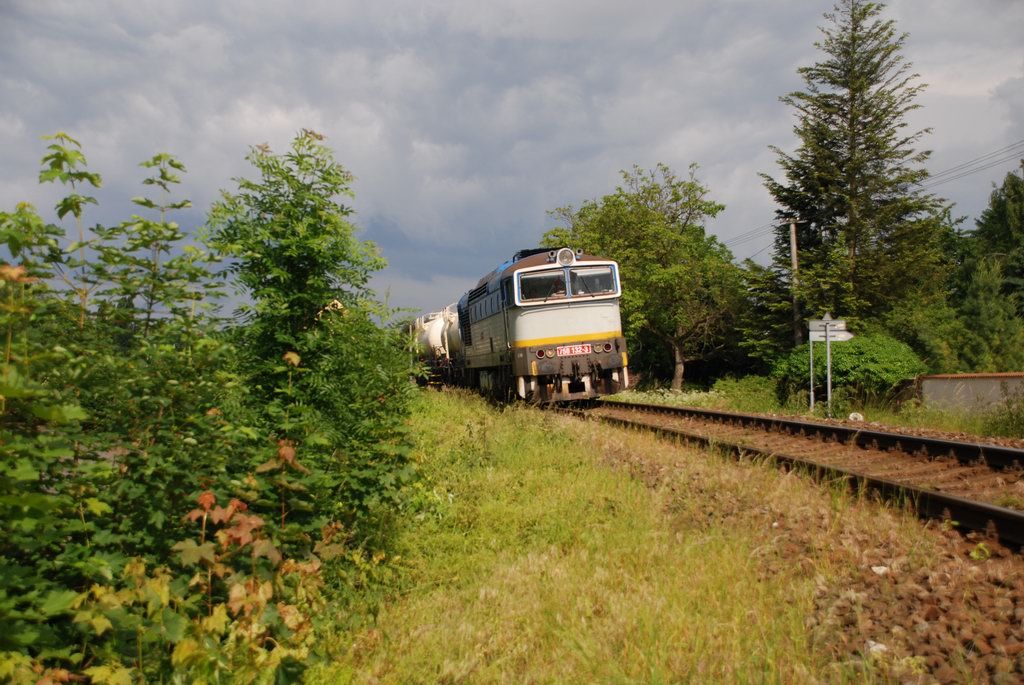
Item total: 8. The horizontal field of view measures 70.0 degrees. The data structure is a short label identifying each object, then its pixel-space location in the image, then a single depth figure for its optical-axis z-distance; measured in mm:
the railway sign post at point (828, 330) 14789
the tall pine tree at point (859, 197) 21312
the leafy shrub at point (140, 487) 2742
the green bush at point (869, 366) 17438
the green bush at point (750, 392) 19453
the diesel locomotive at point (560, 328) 15922
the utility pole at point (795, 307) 21938
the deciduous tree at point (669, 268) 29672
